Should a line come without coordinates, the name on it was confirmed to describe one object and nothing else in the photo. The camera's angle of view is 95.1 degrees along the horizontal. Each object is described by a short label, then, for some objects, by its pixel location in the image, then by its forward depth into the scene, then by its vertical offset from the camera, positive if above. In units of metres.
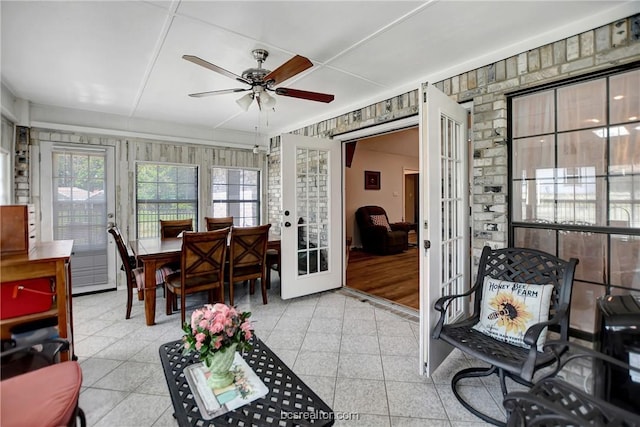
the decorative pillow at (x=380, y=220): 6.73 -0.20
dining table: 2.89 -0.52
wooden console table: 1.24 -0.28
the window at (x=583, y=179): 1.89 +0.23
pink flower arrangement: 1.30 -0.54
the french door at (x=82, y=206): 3.72 +0.09
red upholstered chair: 1.00 -0.68
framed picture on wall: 7.33 +0.80
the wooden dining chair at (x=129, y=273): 3.05 -0.66
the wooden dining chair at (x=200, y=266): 2.85 -0.54
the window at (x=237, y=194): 5.12 +0.32
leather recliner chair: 6.37 -0.47
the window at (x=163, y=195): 4.41 +0.28
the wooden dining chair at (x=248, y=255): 3.24 -0.50
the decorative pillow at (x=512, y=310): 1.80 -0.63
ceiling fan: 2.07 +1.04
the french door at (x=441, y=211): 1.99 +0.00
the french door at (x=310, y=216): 3.55 -0.05
